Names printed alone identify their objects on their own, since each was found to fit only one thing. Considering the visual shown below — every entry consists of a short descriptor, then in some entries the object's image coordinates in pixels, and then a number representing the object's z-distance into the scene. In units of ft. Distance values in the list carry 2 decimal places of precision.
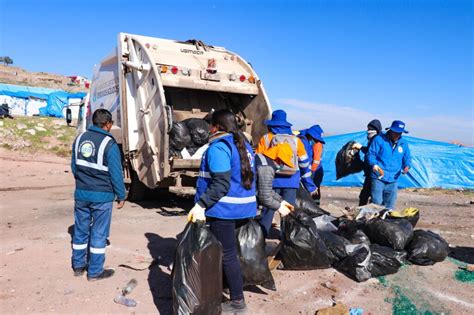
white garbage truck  20.39
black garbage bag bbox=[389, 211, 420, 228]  16.45
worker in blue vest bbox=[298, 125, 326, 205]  20.97
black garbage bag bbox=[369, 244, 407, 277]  13.62
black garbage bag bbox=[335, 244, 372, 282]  13.20
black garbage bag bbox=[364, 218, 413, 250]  14.55
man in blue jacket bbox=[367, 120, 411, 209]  17.83
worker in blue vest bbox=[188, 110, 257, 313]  9.76
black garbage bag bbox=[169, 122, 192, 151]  20.67
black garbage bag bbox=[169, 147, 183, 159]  20.65
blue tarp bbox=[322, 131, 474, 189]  36.94
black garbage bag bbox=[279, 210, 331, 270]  13.07
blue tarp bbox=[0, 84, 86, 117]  83.87
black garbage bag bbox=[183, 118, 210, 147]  21.12
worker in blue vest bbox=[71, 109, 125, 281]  12.10
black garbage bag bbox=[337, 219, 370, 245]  14.92
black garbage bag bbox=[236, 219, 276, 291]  11.04
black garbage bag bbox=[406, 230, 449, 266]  14.57
